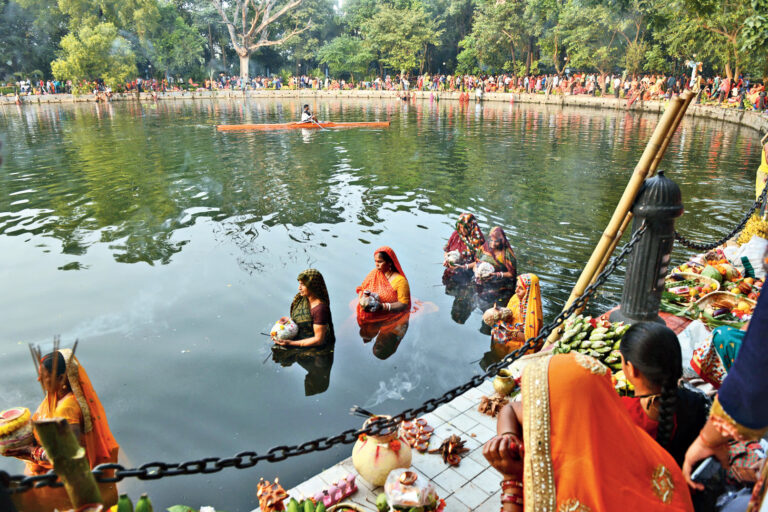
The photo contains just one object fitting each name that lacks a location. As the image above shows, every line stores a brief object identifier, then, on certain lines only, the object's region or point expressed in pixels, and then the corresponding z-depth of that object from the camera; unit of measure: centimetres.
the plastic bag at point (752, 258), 601
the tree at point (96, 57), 4331
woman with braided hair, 267
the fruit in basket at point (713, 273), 579
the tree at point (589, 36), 3539
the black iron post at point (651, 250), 407
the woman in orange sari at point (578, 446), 207
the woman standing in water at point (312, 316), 616
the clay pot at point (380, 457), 360
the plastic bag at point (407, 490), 324
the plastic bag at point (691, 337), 423
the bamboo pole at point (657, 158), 417
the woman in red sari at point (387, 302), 707
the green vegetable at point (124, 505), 228
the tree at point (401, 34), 4966
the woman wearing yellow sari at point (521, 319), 603
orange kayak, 2602
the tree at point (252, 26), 4869
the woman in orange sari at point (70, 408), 358
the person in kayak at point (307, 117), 2638
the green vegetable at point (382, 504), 345
